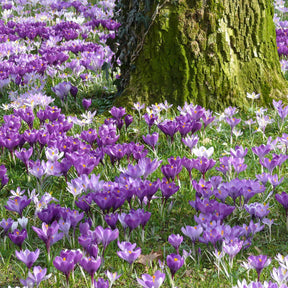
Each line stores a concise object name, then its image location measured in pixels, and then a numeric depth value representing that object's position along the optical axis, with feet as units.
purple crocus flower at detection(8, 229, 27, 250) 18.38
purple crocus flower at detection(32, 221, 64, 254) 18.21
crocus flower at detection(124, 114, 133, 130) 31.19
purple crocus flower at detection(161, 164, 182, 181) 23.29
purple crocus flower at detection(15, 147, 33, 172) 25.94
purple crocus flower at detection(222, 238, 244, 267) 17.54
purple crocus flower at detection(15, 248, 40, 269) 17.07
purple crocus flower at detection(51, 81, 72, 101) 36.58
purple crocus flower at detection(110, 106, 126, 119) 31.58
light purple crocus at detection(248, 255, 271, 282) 16.55
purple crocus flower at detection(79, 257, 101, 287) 16.14
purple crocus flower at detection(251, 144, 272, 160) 24.93
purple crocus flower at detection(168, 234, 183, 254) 18.24
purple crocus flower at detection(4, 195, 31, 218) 21.07
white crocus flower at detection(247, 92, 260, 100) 33.21
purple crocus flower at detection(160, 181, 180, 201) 21.53
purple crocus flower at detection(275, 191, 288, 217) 20.34
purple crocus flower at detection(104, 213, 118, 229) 19.17
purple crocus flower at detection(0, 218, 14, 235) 19.76
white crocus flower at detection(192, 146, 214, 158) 25.21
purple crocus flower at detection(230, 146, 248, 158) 24.53
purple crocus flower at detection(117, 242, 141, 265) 17.13
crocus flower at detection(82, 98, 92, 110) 34.50
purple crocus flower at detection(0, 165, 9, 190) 23.60
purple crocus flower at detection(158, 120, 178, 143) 28.25
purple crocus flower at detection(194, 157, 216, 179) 23.82
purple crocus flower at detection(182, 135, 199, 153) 27.34
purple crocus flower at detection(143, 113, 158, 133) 30.37
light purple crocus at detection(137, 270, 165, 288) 15.25
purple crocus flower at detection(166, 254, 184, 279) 16.53
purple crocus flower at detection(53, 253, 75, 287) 16.08
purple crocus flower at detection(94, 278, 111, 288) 15.24
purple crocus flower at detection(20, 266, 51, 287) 16.33
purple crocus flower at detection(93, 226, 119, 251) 17.93
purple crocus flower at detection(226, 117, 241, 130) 29.25
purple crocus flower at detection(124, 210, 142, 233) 19.02
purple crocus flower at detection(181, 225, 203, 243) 18.75
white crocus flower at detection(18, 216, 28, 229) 20.13
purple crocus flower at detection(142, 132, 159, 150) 27.81
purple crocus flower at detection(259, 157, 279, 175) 23.46
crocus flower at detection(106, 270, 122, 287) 16.33
